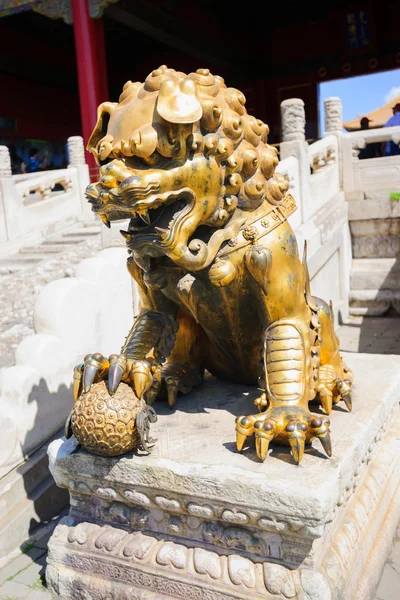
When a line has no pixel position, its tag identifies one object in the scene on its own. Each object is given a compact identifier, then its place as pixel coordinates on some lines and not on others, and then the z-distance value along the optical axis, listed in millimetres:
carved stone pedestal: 1601
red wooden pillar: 8844
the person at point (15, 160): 13402
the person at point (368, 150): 9385
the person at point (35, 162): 12484
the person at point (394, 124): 7330
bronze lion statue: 1576
